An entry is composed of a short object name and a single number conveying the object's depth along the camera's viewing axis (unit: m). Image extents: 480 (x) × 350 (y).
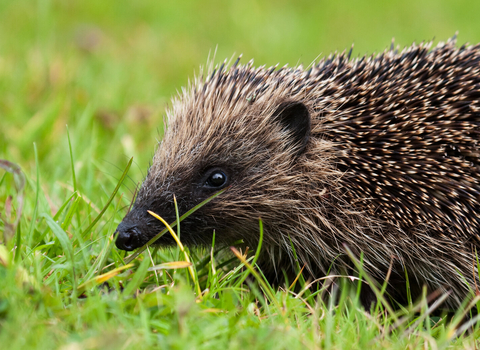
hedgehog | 7.14
